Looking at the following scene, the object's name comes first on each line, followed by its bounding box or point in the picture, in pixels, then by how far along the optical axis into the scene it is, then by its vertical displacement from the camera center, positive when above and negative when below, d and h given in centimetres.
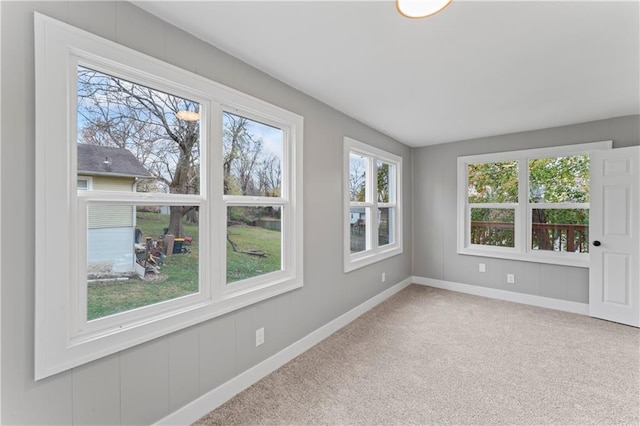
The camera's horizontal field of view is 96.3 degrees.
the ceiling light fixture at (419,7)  114 +84
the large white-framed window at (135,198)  123 +8
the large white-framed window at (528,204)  360 +11
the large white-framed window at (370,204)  327 +10
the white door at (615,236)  308 -27
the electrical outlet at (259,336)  216 -94
